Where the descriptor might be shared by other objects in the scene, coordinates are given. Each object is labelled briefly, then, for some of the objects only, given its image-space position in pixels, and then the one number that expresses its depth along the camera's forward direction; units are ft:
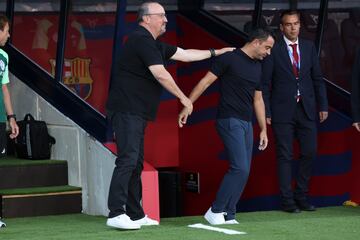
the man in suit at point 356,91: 56.81
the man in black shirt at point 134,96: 48.45
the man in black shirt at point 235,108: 52.09
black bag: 61.67
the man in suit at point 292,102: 57.44
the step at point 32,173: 59.51
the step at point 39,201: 57.13
